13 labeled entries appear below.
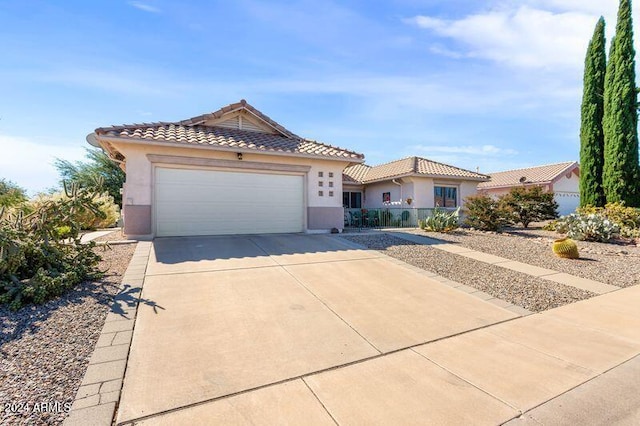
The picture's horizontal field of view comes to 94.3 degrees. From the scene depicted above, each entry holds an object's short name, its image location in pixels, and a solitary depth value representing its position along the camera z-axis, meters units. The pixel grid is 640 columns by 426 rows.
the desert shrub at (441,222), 12.88
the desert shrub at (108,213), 12.40
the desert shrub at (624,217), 11.89
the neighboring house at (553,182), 24.14
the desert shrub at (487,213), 13.41
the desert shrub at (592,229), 11.05
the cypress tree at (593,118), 15.61
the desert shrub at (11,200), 10.08
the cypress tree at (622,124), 14.41
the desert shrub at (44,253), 4.27
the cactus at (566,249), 8.46
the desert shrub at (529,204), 15.70
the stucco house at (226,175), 9.39
